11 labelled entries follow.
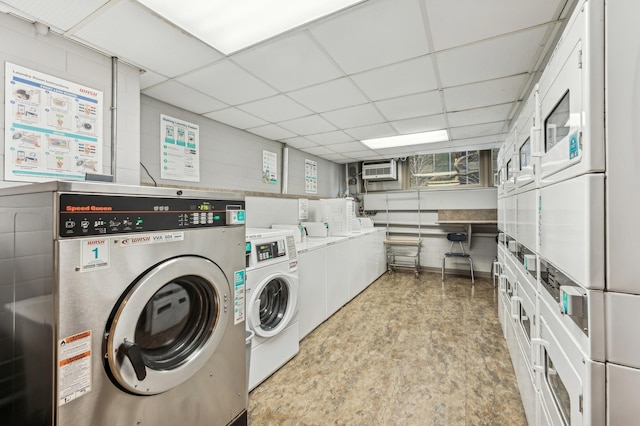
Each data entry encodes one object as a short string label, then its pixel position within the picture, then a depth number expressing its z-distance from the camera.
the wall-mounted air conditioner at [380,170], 5.53
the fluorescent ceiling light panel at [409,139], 3.74
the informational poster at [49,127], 1.50
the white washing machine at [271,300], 1.97
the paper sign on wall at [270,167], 3.78
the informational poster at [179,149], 2.55
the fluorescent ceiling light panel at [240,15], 1.39
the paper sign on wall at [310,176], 4.78
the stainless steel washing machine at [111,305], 0.84
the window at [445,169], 5.19
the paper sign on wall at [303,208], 4.43
